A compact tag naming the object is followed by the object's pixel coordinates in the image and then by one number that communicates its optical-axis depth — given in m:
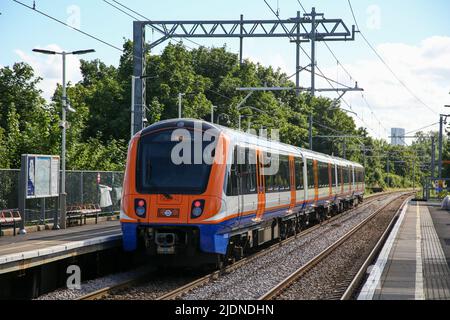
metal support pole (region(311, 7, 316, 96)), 25.23
